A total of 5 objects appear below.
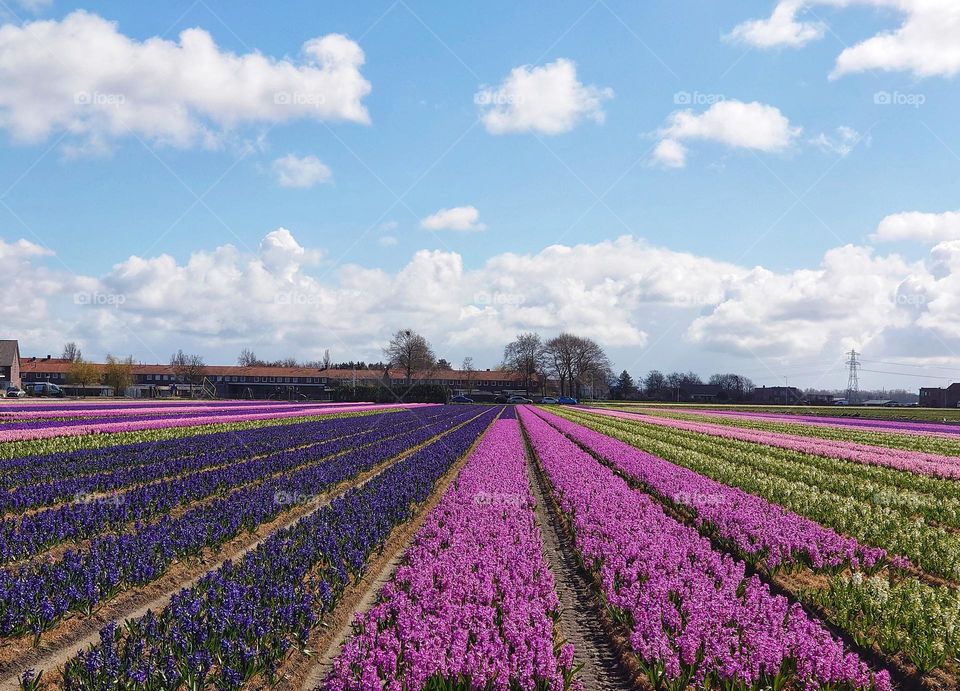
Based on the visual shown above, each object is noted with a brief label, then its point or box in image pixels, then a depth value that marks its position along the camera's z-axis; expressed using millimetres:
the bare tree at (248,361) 184875
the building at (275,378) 134250
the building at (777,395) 128425
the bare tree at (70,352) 157375
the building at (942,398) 128750
